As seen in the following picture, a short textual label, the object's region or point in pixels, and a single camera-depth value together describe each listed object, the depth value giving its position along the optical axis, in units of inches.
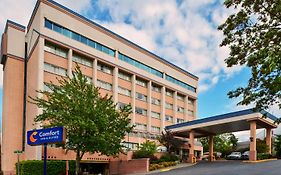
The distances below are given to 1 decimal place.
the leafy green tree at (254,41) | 261.1
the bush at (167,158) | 931.0
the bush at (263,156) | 947.0
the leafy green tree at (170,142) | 1065.8
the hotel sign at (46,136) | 351.1
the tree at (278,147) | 1068.8
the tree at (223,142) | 1700.2
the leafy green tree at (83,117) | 682.2
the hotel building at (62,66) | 975.7
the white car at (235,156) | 1125.7
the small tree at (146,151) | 942.4
